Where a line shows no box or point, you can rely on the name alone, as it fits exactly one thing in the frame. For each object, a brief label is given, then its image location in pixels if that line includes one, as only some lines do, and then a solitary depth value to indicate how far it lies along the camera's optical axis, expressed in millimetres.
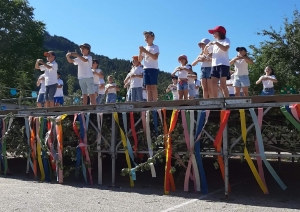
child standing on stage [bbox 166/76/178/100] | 12102
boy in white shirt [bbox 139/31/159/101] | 8398
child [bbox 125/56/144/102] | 9766
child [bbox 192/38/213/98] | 8489
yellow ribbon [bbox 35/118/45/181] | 9191
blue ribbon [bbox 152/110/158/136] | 7766
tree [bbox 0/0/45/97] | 31328
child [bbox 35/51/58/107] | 9859
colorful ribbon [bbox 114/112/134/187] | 8027
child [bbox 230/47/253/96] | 8859
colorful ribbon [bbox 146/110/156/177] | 7781
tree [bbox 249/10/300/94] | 21391
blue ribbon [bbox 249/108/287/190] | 6691
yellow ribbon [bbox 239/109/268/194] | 6879
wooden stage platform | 6684
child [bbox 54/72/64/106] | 12320
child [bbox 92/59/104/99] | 10930
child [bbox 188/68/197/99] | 9813
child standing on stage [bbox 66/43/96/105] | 9102
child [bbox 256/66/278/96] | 10357
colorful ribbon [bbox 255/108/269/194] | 6762
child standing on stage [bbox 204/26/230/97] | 7449
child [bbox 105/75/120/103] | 11953
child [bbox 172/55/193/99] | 9531
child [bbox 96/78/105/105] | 11814
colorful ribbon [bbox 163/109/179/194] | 7457
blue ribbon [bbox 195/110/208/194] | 7250
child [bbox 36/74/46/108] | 11219
